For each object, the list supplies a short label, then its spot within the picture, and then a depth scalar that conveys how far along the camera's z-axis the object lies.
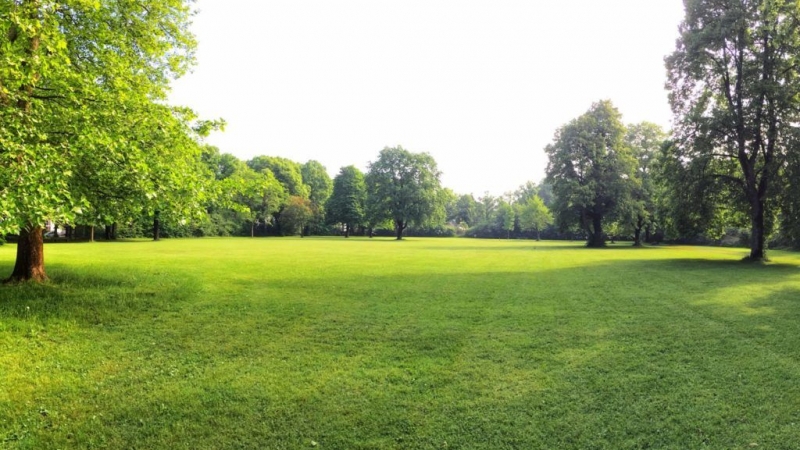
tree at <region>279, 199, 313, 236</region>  85.00
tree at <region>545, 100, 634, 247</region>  48.00
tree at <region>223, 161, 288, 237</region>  77.75
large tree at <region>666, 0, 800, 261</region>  23.77
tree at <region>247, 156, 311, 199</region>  94.81
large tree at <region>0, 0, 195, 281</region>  6.99
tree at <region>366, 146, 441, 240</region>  72.19
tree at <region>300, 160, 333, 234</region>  106.56
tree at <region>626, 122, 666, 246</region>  48.69
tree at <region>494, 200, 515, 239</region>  96.00
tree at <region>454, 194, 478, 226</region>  126.44
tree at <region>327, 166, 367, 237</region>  84.22
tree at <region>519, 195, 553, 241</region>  82.12
